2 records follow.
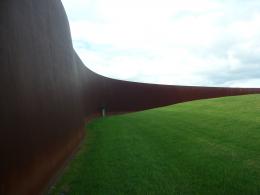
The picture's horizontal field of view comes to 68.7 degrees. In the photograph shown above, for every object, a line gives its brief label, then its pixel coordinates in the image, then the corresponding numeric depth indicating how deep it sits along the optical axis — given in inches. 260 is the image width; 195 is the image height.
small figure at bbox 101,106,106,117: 623.7
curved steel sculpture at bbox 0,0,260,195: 105.2
